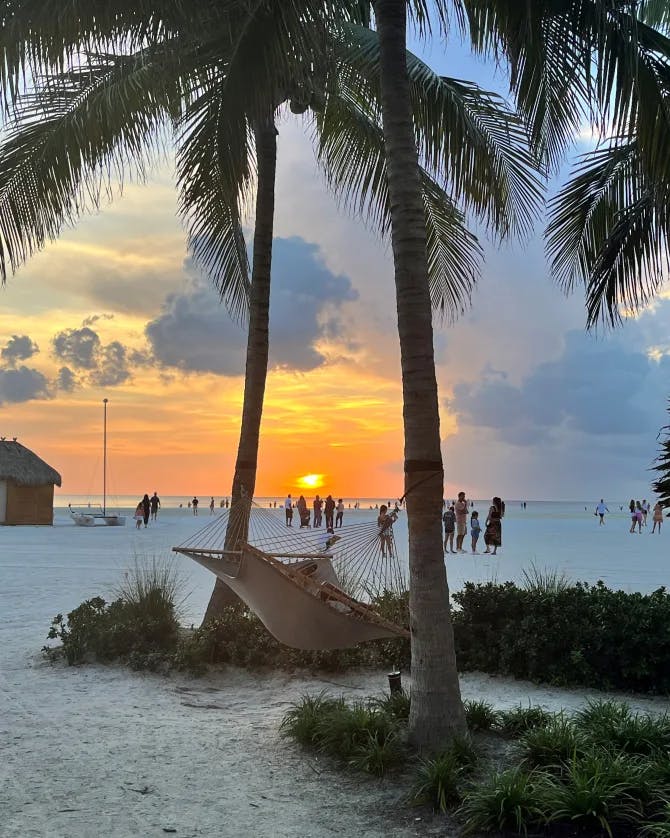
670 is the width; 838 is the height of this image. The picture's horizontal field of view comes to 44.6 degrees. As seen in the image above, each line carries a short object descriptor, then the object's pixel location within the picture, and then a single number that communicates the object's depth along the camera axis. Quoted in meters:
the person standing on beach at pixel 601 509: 35.53
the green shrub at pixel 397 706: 4.86
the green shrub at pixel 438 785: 3.77
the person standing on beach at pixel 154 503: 37.59
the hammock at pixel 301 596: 5.00
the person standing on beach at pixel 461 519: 19.20
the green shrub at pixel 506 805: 3.36
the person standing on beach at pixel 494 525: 16.92
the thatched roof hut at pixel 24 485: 30.34
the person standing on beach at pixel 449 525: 19.27
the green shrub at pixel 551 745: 3.98
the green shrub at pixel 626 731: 4.10
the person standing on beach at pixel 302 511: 29.12
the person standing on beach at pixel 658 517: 27.40
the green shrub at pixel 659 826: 3.07
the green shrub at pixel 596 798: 3.33
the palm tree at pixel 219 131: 5.88
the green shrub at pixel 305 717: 4.64
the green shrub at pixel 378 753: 4.18
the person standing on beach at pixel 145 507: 32.00
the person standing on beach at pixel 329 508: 27.16
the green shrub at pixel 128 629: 6.75
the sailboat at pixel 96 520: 32.97
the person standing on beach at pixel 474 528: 18.70
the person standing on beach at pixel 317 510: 31.22
